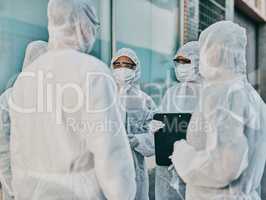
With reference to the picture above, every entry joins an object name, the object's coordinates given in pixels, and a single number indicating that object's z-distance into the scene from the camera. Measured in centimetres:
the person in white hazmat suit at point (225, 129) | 136
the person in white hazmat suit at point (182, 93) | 251
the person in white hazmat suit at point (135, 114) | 249
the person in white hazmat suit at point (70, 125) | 124
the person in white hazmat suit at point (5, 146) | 172
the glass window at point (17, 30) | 240
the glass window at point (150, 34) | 360
